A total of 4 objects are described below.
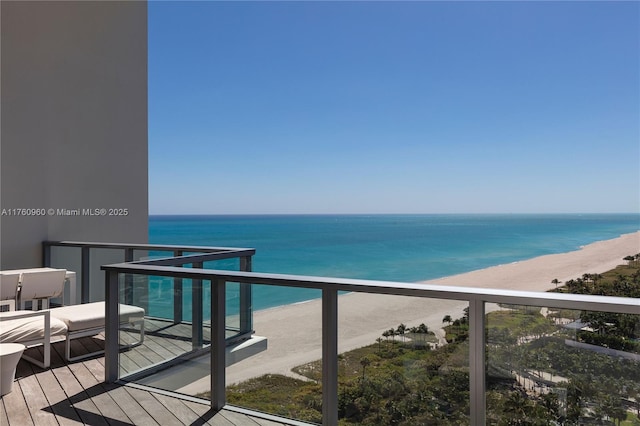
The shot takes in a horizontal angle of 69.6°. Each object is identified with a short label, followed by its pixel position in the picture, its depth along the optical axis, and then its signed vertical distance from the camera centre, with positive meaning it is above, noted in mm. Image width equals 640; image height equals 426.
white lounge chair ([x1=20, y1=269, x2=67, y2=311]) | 4832 -762
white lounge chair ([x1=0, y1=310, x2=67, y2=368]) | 3690 -954
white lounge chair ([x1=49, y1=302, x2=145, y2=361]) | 4047 -968
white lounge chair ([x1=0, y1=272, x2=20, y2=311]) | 4777 -777
